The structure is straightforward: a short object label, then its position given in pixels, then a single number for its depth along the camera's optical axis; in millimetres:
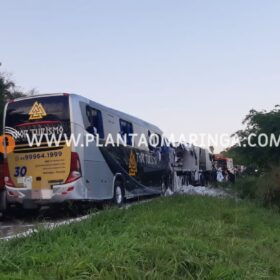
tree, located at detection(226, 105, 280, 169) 13434
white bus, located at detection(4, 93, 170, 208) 7308
